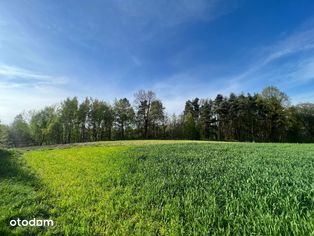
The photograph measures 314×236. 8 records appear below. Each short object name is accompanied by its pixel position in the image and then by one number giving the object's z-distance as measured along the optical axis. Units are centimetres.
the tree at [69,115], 5909
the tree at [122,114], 6419
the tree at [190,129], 6141
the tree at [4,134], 5831
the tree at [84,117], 6081
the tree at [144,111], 6456
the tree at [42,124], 6028
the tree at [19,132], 6284
